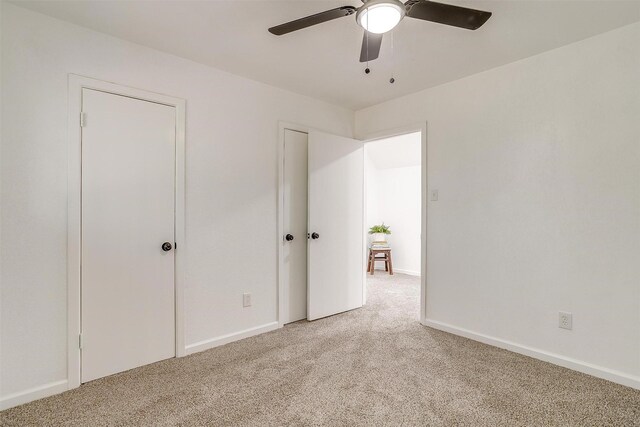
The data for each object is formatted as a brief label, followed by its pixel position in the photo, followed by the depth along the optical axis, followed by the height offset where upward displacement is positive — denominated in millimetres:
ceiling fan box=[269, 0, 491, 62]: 1474 +949
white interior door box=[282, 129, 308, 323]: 3273 -111
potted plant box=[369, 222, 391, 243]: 5973 -349
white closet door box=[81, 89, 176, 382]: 2158 -143
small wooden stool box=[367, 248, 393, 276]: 5719 -813
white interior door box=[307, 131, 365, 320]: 3369 -125
